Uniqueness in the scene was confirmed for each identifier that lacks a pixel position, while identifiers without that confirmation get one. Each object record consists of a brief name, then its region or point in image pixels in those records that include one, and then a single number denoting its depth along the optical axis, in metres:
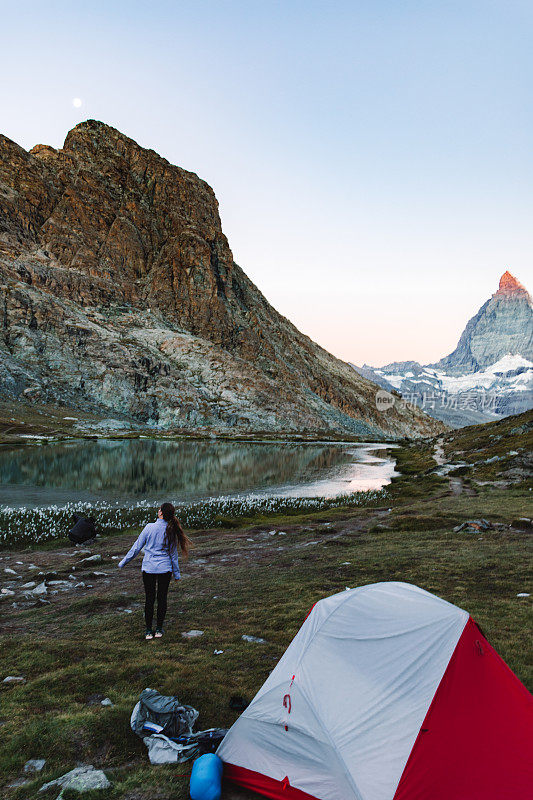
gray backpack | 6.54
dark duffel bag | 23.70
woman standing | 10.06
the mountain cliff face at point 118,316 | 133.88
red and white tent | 5.17
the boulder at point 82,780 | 5.46
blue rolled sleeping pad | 5.36
